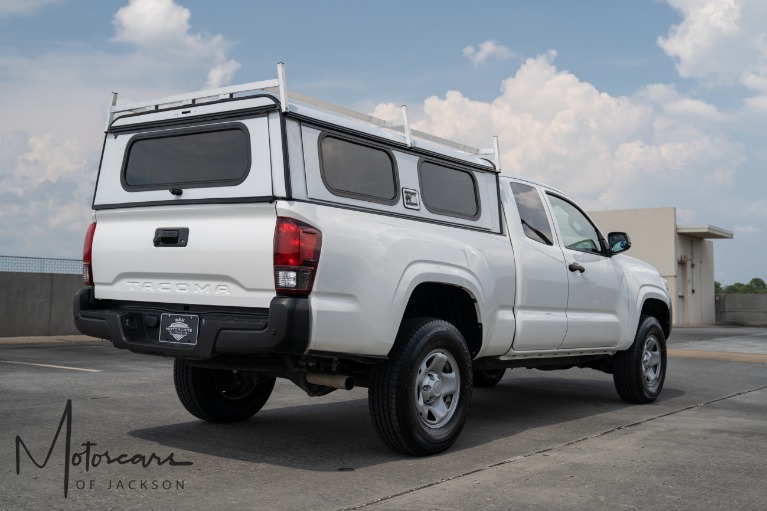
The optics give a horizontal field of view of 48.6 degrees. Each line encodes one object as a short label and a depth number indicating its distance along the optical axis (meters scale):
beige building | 39.00
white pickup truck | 5.18
